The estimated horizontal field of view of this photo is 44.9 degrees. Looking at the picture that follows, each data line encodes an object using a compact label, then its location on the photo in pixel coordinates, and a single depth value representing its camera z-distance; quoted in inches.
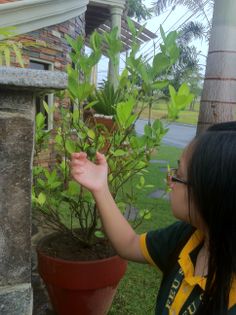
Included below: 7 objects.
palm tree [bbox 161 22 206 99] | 709.2
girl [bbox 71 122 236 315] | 31.1
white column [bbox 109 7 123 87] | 250.0
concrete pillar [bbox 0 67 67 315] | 33.3
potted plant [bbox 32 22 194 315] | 53.3
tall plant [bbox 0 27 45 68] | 43.8
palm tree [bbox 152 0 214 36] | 517.8
